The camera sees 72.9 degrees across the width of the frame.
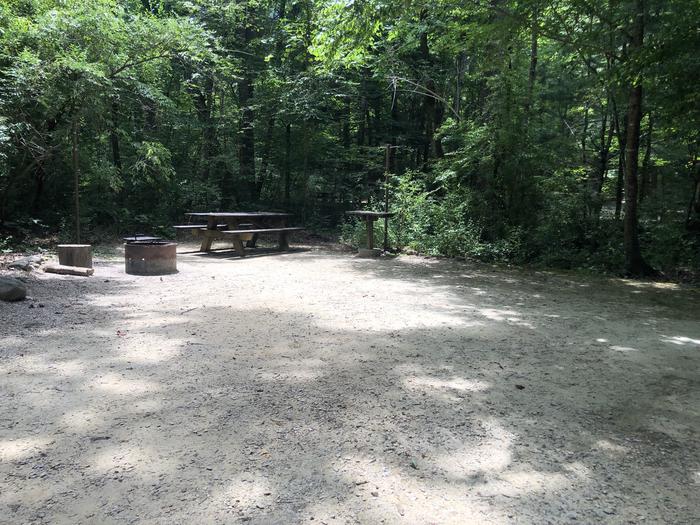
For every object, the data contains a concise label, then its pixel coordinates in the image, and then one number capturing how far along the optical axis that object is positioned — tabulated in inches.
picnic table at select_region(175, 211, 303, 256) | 389.4
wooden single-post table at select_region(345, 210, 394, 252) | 394.4
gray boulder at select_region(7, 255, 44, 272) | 261.9
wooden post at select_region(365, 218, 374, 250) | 414.0
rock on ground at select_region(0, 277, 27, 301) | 197.9
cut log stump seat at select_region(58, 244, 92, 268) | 279.1
